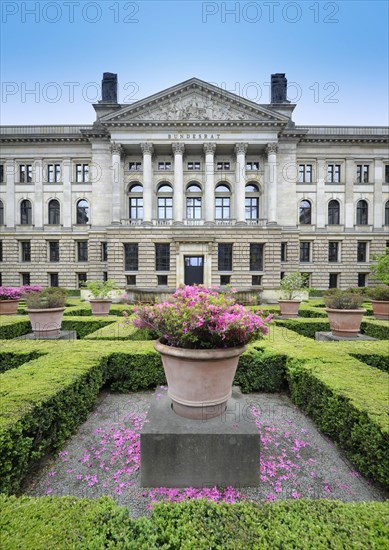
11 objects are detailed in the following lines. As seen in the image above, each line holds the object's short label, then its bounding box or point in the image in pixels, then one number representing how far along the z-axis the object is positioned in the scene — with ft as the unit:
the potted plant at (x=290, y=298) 37.99
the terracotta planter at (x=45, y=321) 25.12
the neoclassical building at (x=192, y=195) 84.17
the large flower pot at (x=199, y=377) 9.41
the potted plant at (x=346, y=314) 24.45
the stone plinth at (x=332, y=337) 24.03
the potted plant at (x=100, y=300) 39.42
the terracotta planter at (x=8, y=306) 36.10
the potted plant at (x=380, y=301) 33.29
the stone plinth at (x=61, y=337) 25.09
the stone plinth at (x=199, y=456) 9.52
